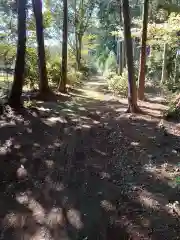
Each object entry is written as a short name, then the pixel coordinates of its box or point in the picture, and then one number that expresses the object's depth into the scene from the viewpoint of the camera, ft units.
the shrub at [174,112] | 17.97
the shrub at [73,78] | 40.53
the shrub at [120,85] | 31.48
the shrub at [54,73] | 35.09
